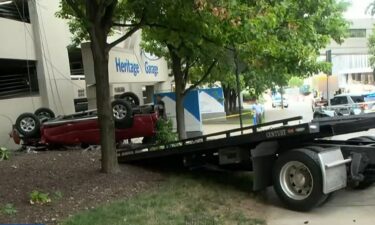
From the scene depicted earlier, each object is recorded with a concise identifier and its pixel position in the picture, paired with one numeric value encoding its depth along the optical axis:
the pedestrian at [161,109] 15.99
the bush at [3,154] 11.57
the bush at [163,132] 15.17
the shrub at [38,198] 7.07
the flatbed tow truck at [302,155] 7.84
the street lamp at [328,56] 21.85
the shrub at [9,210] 6.52
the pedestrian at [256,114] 25.39
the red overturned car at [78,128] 14.31
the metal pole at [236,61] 12.68
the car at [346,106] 23.88
